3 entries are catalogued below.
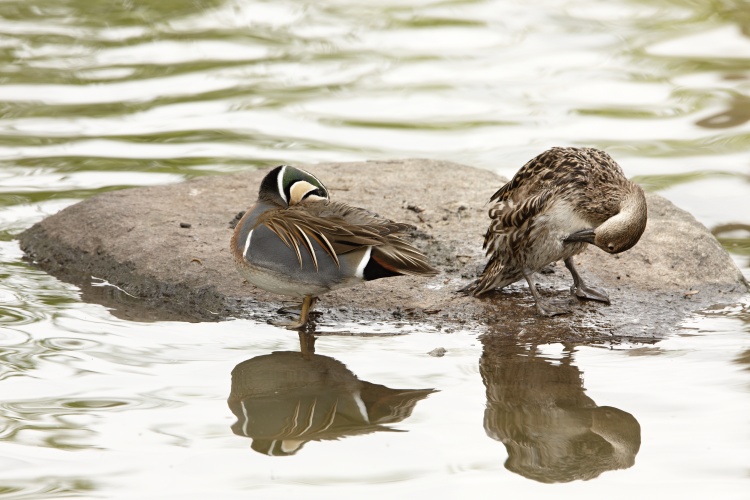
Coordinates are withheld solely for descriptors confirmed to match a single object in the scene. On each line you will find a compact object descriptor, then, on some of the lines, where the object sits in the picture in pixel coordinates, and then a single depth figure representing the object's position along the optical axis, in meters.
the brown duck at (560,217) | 13.90
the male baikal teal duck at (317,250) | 13.64
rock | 14.37
